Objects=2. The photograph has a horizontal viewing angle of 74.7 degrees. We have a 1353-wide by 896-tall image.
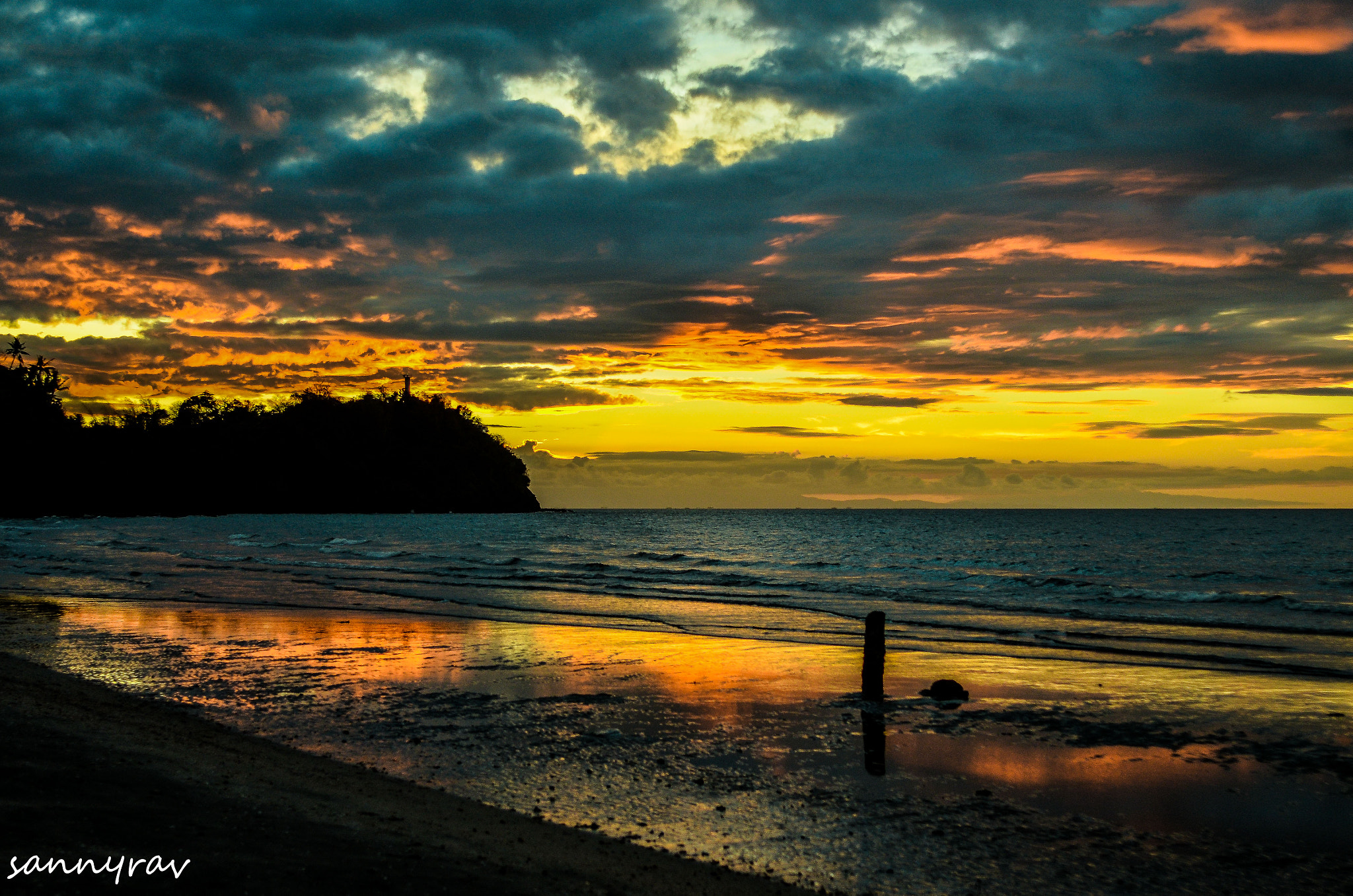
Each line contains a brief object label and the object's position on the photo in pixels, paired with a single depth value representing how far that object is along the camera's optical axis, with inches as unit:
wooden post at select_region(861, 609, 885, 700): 546.3
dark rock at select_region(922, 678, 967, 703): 548.4
